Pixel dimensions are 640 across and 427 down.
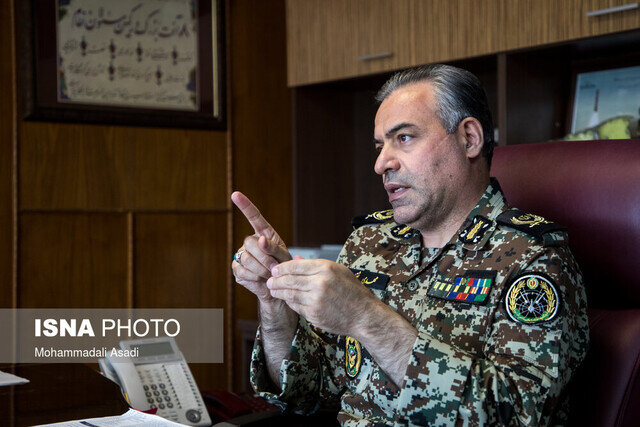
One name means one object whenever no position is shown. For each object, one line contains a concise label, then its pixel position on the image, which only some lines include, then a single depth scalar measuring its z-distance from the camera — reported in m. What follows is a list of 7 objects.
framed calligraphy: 3.00
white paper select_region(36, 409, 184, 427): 1.31
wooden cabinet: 2.44
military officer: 1.22
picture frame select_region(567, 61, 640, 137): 2.61
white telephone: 1.72
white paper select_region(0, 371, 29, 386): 1.73
